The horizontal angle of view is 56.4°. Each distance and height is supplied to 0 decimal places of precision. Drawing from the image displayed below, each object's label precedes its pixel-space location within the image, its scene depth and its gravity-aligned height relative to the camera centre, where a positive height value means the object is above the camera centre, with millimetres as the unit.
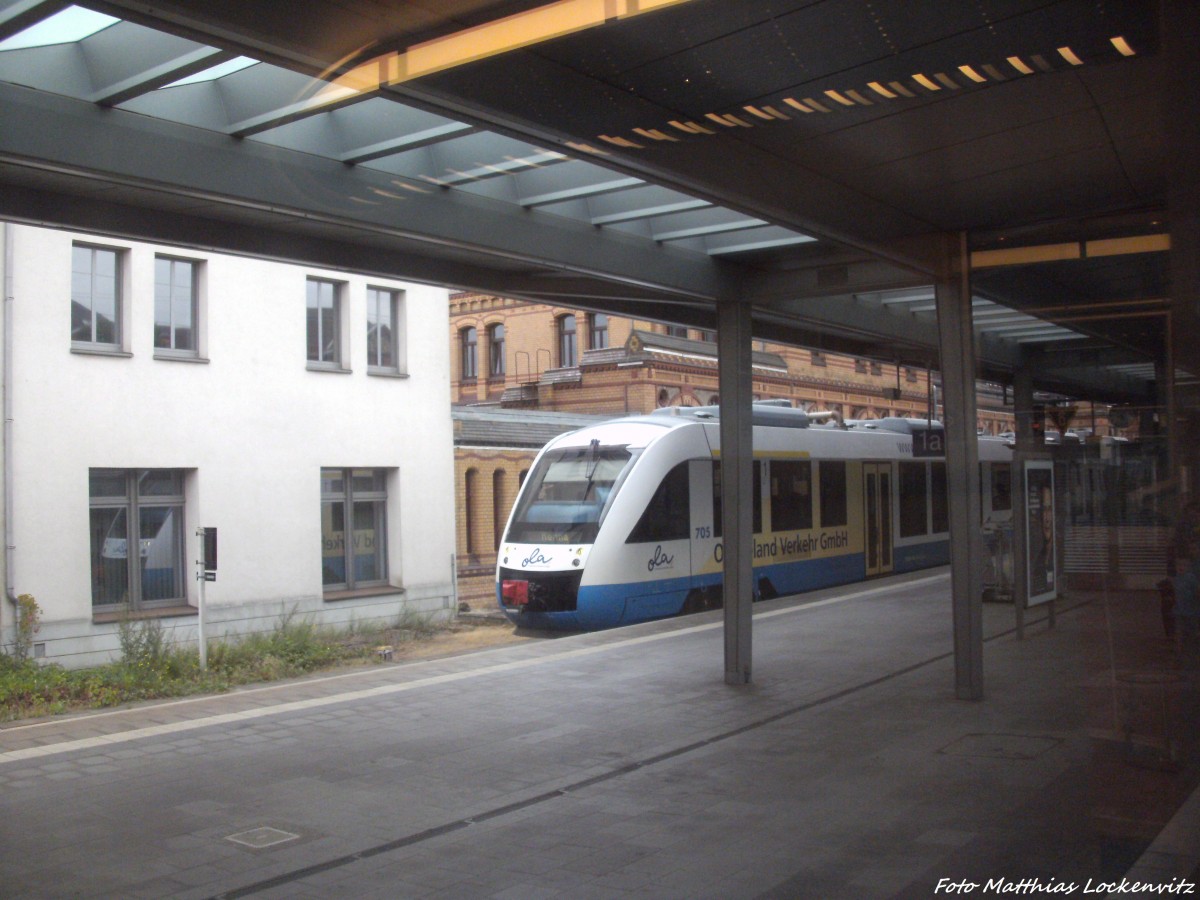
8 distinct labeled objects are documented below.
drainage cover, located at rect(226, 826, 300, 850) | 5642 -1749
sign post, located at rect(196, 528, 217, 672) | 11547 -623
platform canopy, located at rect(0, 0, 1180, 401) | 4414 +1798
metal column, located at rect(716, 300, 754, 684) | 9828 +84
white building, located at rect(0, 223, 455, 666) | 12570 +749
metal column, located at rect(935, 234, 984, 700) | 8578 +8
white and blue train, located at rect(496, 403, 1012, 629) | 13680 -407
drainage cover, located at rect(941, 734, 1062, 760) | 6910 -1685
